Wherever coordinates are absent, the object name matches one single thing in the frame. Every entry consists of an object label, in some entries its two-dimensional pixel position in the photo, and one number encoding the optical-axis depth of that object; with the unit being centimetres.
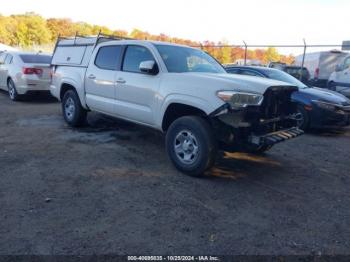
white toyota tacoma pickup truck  450
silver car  1073
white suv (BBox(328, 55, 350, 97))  1425
